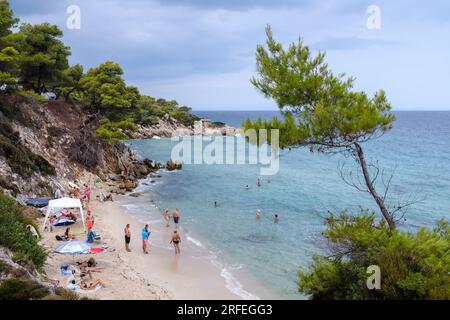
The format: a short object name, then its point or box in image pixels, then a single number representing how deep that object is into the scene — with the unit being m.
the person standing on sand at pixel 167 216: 25.81
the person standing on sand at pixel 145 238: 19.92
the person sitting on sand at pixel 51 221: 21.30
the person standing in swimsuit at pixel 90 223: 21.58
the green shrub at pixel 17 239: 12.03
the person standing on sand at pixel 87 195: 29.28
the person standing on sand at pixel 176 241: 19.92
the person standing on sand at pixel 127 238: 19.91
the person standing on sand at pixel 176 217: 25.66
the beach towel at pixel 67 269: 15.42
